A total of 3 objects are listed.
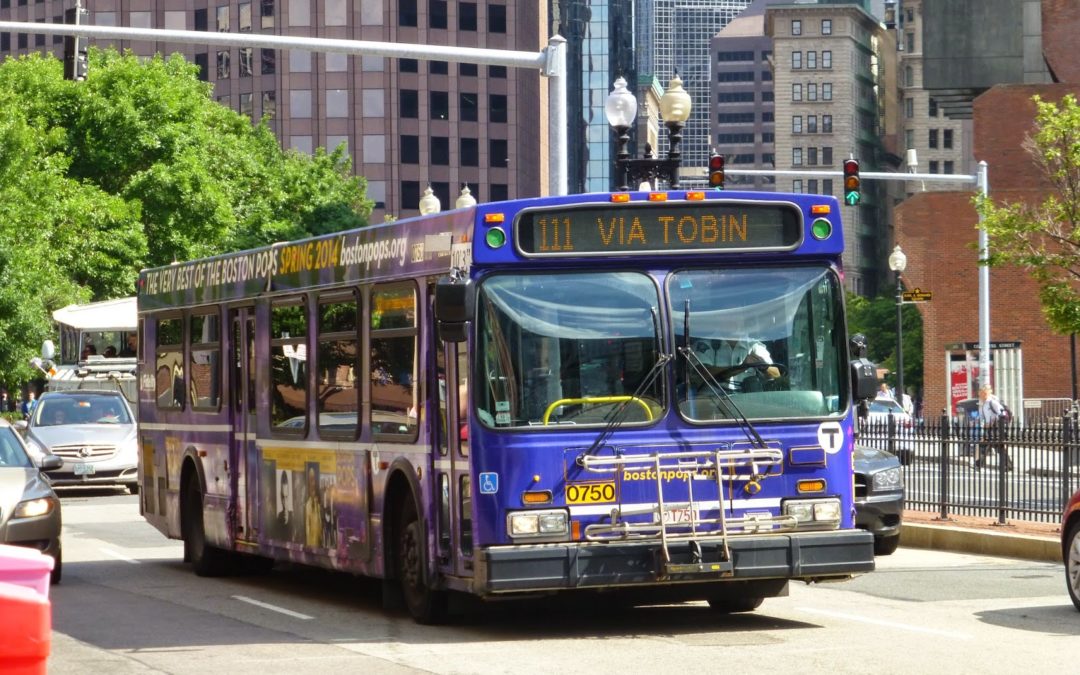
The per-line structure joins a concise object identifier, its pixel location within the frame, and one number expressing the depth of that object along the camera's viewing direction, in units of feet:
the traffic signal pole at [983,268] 111.96
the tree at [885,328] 409.90
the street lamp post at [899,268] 168.68
